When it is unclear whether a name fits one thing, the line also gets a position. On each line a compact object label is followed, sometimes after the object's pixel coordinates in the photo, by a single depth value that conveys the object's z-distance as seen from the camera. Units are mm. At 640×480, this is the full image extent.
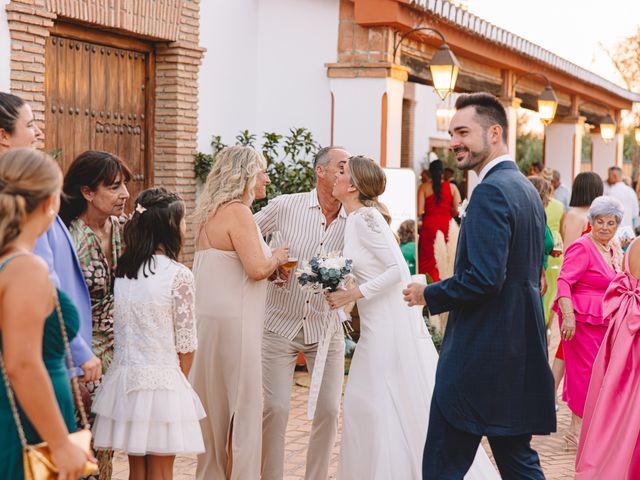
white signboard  10320
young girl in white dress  4531
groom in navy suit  4211
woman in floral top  4625
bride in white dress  5430
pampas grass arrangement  10672
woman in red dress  13039
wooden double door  8484
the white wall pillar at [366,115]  11078
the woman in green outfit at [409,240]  10203
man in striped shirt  5758
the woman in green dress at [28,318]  3023
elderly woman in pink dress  7211
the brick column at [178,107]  9930
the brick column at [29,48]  7746
